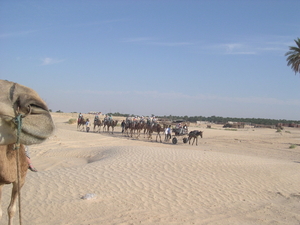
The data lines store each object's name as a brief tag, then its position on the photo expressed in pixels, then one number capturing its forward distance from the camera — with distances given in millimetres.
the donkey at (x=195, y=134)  23070
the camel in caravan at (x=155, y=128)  27306
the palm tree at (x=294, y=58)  34188
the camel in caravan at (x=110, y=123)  34469
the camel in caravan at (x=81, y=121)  36769
